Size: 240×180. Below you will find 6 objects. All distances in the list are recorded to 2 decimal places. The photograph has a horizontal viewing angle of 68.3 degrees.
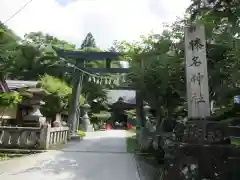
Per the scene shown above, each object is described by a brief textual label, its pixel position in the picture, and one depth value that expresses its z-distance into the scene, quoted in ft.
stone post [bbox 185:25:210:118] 14.30
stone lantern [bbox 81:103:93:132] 61.32
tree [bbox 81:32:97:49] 128.83
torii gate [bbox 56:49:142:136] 37.79
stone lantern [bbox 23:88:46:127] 30.65
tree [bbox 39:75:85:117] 44.74
